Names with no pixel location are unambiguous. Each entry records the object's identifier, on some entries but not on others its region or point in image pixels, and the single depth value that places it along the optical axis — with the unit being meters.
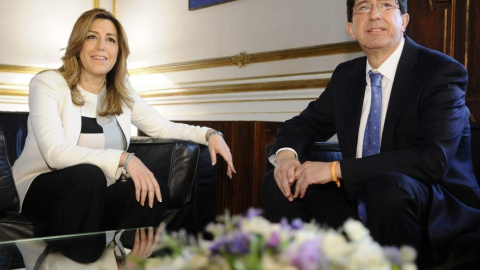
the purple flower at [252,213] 0.51
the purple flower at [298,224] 0.52
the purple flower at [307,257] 0.43
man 1.30
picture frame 3.21
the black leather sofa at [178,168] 2.01
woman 1.64
